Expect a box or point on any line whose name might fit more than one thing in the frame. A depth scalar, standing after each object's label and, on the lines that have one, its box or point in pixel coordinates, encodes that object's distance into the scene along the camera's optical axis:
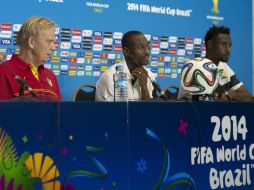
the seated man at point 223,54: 8.03
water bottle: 5.54
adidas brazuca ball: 6.00
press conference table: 4.12
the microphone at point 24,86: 4.62
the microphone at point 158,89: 5.69
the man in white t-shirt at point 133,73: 7.10
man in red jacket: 5.86
